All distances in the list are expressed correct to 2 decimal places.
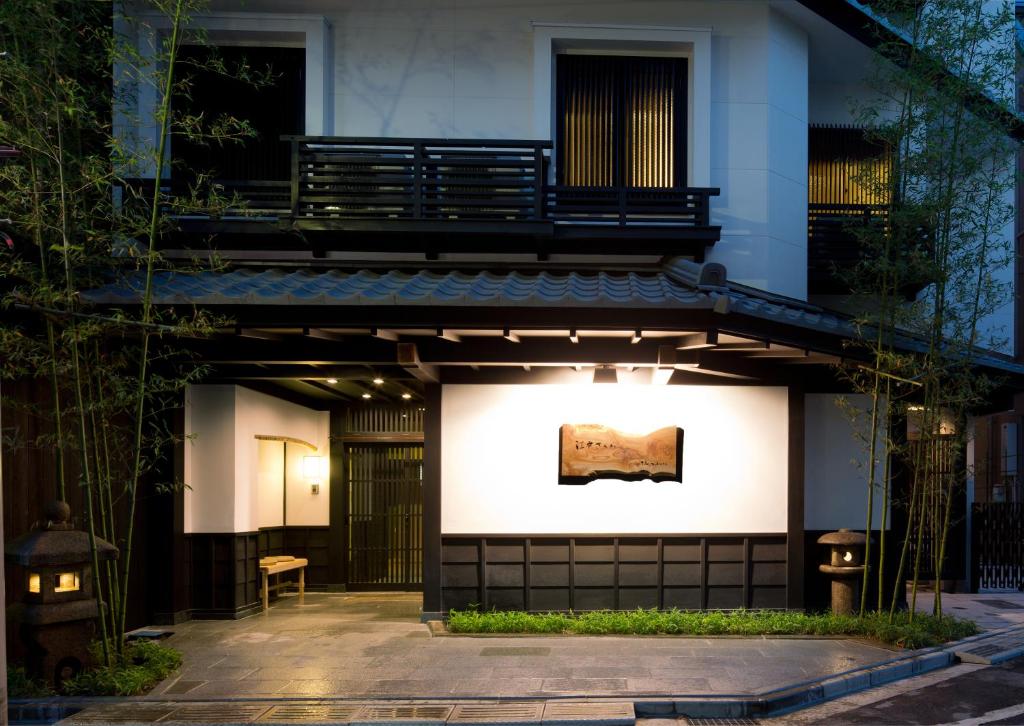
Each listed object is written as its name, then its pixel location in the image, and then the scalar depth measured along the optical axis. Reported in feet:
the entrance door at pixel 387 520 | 51.85
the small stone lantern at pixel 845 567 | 38.37
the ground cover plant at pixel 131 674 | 28.35
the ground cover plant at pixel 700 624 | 37.37
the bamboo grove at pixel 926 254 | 36.58
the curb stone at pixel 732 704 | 27.14
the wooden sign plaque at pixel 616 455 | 39.86
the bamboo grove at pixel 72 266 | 28.37
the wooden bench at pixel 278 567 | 44.47
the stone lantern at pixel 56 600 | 28.09
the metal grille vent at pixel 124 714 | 26.37
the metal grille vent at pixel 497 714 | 25.90
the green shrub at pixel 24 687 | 27.66
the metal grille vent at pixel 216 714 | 26.32
